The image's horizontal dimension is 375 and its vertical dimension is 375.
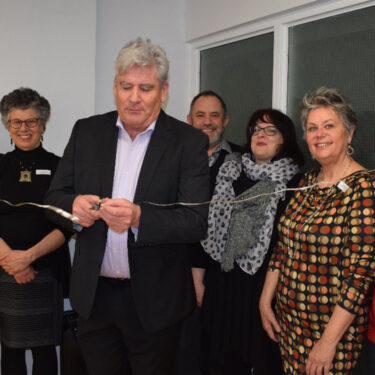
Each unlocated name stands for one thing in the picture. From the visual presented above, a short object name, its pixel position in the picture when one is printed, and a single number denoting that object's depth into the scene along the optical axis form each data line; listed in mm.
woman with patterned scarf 2178
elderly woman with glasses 2357
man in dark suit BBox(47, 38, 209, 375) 1581
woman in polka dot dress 1650
